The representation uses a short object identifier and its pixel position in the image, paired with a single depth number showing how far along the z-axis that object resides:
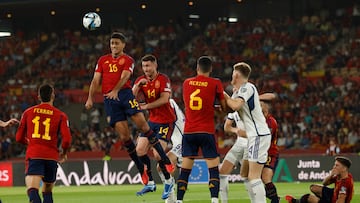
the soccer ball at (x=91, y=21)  20.53
